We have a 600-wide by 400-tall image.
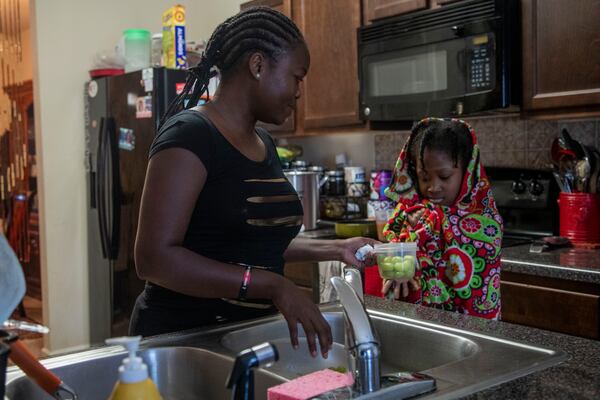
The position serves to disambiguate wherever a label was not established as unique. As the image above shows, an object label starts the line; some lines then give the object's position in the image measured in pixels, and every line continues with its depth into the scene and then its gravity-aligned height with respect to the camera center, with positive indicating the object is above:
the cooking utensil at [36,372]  0.71 -0.21
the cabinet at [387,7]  2.79 +0.70
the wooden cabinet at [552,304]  2.03 -0.42
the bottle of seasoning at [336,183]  3.60 -0.05
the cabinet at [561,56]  2.28 +0.39
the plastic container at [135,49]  3.76 +0.71
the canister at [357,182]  3.49 -0.04
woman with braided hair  1.15 -0.01
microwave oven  2.48 +0.44
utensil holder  2.43 -0.18
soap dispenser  0.66 -0.20
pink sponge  0.96 -0.31
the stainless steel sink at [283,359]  0.99 -0.30
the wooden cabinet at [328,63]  3.20 +0.53
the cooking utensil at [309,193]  3.34 -0.09
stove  2.65 -0.13
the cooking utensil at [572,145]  2.46 +0.08
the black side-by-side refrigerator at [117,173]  3.49 +0.03
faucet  0.85 -0.21
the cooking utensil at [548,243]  2.37 -0.26
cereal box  3.53 +0.72
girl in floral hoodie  1.87 -0.15
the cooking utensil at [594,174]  2.45 -0.02
